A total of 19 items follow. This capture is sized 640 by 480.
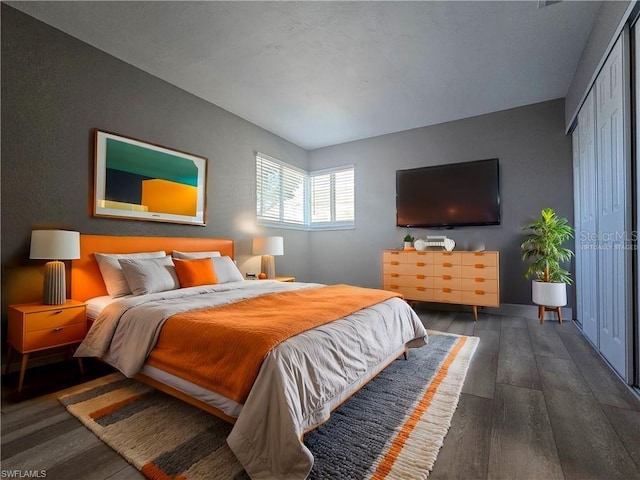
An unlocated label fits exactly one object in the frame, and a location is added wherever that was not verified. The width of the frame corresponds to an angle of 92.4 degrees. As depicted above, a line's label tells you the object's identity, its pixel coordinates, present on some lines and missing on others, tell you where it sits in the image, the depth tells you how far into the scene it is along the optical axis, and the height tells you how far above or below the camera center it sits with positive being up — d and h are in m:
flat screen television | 4.24 +0.74
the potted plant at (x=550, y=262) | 3.49 -0.18
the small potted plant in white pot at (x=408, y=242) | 4.59 +0.05
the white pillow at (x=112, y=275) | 2.60 -0.27
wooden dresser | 3.83 -0.41
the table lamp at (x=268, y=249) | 4.21 -0.07
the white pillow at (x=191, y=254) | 3.23 -0.12
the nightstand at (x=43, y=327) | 2.06 -0.60
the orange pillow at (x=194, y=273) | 2.87 -0.28
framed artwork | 2.88 +0.65
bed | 1.28 -0.57
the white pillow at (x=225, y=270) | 3.23 -0.28
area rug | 1.36 -0.98
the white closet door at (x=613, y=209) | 2.08 +0.28
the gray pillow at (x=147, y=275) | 2.57 -0.28
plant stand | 3.63 -0.78
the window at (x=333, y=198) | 5.44 +0.85
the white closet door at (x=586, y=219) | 2.83 +0.29
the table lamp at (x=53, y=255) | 2.25 -0.09
